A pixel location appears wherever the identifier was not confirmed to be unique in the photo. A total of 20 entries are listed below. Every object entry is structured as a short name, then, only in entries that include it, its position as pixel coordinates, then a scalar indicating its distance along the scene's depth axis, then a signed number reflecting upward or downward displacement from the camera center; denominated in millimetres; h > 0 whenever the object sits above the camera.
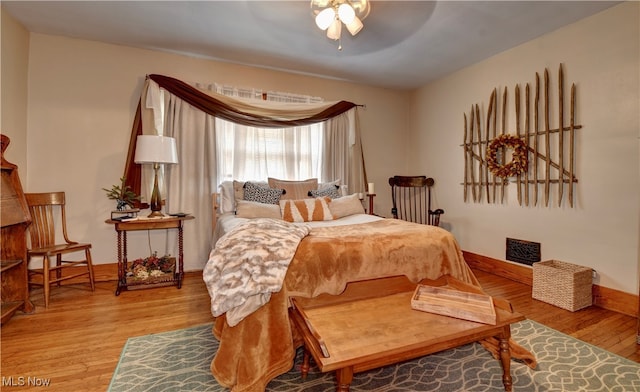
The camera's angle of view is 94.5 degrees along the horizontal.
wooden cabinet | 2260 -407
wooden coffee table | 1176 -624
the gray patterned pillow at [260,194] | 3213 +4
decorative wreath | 3076 +403
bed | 1500 -468
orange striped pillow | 2938 -158
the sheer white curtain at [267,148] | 3672 +605
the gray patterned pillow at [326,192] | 3462 +28
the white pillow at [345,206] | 3148 -130
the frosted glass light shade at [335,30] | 2184 +1242
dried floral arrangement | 2994 -751
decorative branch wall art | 2805 +454
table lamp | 2842 +408
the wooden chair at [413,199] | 4238 -75
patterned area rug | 1534 -989
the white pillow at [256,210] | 2896 -156
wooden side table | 2779 -325
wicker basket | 2428 -779
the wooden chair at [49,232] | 2645 -353
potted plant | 2957 -15
